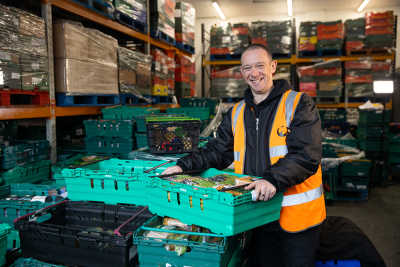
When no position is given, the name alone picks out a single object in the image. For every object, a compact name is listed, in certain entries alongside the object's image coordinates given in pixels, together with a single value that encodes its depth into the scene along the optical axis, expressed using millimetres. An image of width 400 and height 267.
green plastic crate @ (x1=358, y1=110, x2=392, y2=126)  7125
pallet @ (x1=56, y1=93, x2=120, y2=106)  4438
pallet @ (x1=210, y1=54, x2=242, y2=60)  11000
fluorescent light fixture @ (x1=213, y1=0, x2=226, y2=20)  10859
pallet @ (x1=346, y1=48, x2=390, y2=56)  9820
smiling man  1908
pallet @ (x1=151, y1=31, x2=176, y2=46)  7035
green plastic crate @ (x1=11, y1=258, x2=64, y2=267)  2109
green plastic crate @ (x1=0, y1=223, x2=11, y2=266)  2240
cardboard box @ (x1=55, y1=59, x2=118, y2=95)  4387
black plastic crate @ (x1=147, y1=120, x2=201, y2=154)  3734
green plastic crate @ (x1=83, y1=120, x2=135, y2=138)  4430
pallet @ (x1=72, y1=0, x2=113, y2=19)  4681
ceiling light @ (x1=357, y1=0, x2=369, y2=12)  10656
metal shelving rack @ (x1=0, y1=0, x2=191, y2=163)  3757
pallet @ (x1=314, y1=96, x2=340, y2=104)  10148
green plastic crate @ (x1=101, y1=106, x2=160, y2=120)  4769
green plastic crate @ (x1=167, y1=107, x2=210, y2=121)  5793
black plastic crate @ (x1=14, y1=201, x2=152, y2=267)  1912
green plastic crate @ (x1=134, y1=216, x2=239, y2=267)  1722
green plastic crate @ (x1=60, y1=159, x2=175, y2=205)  2332
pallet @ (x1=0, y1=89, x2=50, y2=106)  3543
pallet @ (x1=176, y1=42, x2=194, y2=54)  8586
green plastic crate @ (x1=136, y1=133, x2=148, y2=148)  4430
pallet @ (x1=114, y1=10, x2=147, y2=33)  5500
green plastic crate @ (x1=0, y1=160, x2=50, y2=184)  3479
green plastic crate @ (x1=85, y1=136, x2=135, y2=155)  4477
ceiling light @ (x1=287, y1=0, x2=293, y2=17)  10492
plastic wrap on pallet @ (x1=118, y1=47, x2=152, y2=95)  5691
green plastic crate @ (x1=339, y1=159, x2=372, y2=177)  6250
